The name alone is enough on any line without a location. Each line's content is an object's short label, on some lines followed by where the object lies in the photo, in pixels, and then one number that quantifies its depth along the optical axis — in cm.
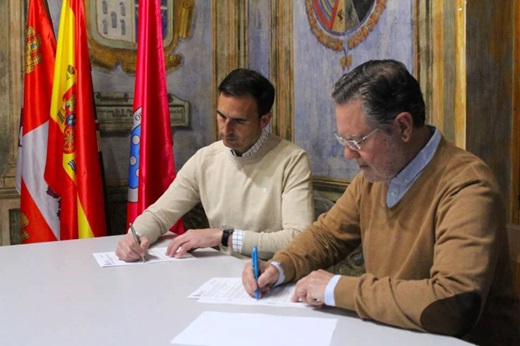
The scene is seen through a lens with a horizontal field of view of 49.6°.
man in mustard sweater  127
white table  125
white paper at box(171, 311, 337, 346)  121
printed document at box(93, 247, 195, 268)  200
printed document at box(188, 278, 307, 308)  150
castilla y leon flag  306
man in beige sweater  243
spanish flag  308
